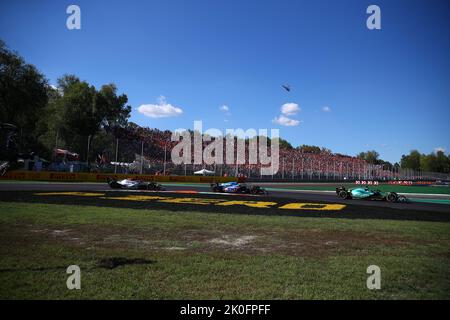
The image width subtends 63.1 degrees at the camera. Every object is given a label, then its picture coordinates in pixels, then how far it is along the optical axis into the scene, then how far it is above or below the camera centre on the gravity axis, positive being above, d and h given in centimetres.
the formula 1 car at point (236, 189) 2555 -118
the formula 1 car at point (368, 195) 2244 -136
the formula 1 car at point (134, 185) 2630 -100
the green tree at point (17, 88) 3512 +834
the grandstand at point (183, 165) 4425 +136
